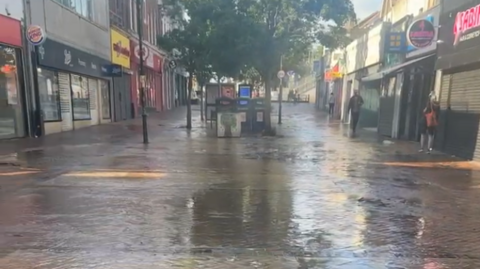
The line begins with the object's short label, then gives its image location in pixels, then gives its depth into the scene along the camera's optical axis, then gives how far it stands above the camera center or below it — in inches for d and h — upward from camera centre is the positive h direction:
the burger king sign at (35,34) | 545.3 +70.8
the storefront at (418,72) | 514.0 +22.6
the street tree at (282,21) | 608.4 +104.9
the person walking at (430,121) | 462.9 -38.4
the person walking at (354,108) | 707.4 -35.7
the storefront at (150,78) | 1143.6 +29.4
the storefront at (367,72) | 733.9 +34.4
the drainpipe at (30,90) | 576.1 -6.0
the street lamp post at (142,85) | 535.1 +1.6
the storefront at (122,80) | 978.7 +16.6
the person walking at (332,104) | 1131.2 -45.7
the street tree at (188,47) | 735.5 +76.1
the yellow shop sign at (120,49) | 967.1 +96.1
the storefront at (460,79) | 419.2 +11.1
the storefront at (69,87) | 642.8 -1.5
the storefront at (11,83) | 543.2 +4.0
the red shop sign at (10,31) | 530.9 +74.4
